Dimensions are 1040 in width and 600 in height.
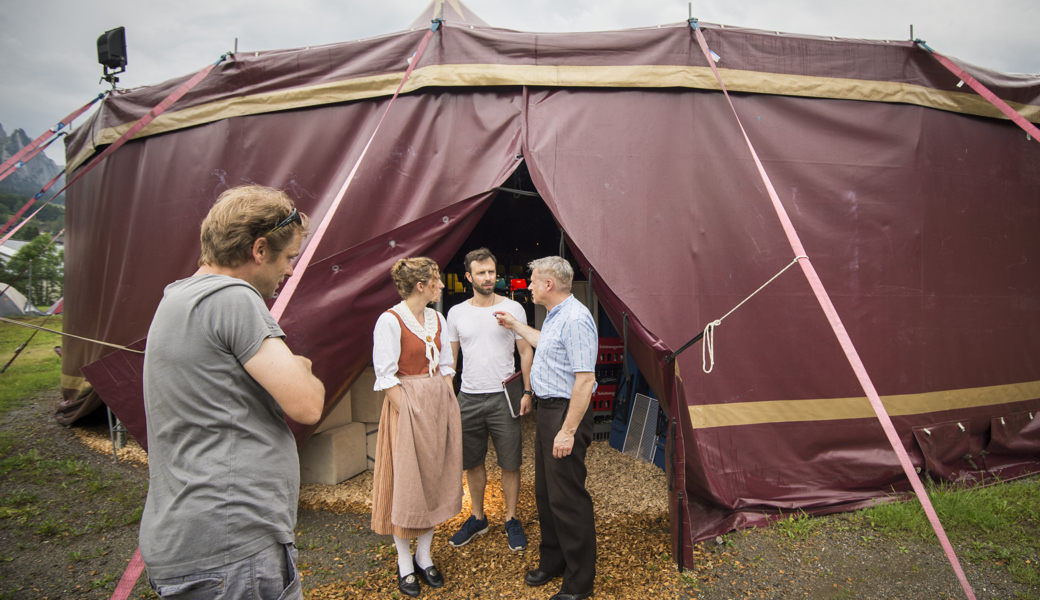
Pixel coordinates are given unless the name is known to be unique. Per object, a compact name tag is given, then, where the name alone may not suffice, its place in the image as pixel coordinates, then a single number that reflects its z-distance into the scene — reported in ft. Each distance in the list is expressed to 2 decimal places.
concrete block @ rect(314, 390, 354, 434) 11.71
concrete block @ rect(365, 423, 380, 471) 12.57
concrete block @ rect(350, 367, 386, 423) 12.30
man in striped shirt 7.72
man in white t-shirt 9.52
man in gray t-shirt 3.46
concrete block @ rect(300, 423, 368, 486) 11.76
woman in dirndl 8.06
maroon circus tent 10.21
